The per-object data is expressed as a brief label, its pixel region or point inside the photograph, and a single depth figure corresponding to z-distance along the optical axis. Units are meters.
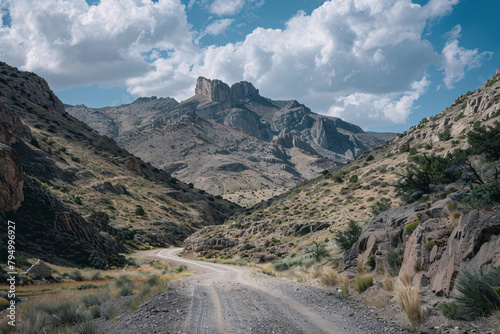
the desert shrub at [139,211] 62.42
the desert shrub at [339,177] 50.83
